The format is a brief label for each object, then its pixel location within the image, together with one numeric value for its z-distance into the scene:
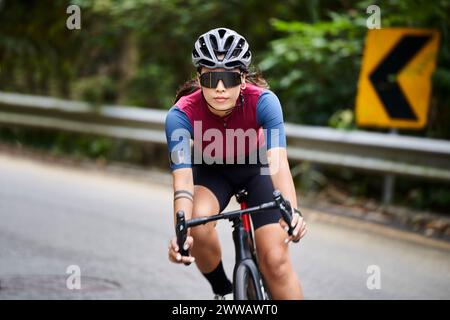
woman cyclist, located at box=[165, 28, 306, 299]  8.36
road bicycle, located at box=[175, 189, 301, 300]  7.72
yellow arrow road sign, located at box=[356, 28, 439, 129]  19.29
